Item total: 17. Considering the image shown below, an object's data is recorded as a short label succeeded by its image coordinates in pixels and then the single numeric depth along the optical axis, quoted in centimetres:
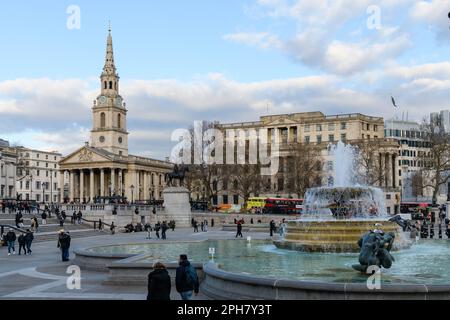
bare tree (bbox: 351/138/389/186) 8100
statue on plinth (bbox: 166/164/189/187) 5931
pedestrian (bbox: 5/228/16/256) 2674
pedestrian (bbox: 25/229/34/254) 2717
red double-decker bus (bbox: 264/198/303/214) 7488
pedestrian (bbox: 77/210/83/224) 4946
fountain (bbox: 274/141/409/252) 2222
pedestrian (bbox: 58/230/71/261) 2281
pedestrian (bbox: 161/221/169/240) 3574
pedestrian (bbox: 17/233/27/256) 2692
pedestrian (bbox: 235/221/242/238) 3746
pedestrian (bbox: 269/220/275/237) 3886
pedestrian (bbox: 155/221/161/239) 3768
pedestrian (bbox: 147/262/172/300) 980
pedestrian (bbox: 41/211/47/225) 4581
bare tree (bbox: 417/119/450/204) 6788
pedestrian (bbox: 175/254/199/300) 1101
